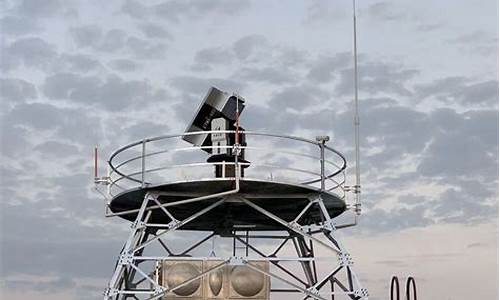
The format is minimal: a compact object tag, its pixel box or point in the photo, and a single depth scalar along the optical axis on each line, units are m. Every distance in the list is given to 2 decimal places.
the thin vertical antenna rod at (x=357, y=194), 27.47
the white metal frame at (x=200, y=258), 25.19
